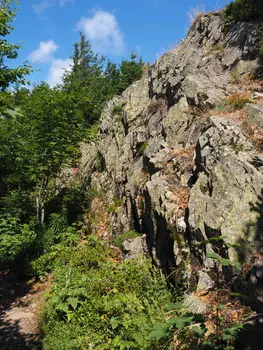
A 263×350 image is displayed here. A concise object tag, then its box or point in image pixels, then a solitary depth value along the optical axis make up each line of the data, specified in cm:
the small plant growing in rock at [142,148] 1164
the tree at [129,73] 1922
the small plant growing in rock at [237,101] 848
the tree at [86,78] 1208
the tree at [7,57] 522
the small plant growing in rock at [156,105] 1237
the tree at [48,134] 1081
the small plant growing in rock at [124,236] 921
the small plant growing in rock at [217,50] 1169
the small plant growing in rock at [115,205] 1147
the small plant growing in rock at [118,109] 1577
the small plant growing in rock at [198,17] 1371
